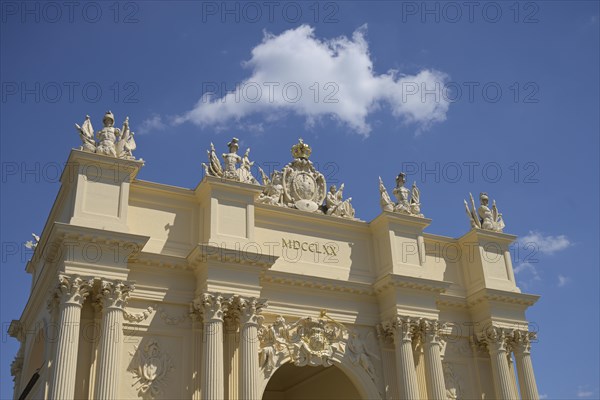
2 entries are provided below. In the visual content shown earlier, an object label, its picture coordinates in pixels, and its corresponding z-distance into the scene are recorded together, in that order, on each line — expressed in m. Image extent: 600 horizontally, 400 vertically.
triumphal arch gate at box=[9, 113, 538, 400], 19.08
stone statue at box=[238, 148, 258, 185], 22.73
